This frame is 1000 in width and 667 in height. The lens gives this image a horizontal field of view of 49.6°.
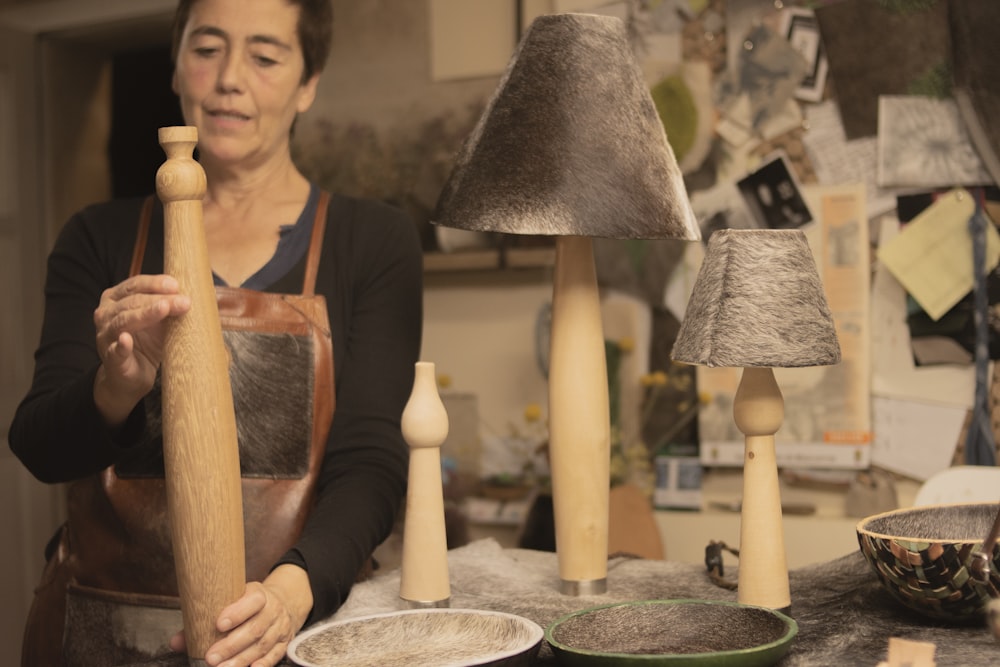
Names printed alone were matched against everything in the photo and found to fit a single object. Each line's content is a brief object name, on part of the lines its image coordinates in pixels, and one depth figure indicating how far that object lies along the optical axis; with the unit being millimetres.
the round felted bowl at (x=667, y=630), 802
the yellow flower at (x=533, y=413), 2426
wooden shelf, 2469
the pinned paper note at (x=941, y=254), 2092
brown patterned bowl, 835
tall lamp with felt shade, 962
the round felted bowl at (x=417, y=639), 822
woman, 1160
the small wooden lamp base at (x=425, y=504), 984
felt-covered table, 836
